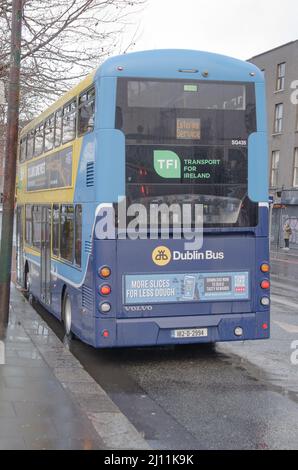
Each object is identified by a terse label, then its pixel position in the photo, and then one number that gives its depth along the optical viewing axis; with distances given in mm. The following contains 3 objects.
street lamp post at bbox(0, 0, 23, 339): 9625
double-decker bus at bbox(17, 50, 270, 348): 7812
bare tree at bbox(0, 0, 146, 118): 11680
